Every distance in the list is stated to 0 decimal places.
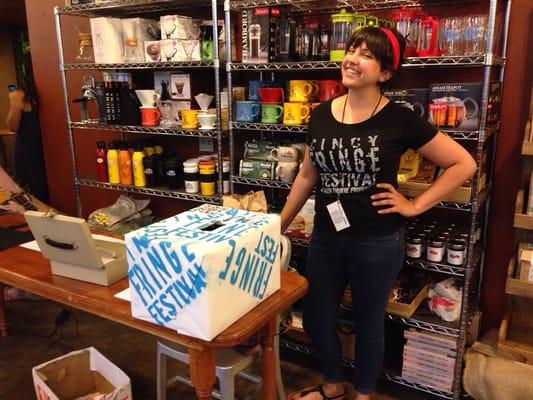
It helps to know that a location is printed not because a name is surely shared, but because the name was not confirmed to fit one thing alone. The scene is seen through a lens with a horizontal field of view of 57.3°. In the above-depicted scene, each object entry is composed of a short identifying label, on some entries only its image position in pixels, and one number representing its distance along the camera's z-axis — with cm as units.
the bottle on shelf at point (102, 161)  298
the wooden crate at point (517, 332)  204
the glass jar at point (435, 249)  202
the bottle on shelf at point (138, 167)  279
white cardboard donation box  113
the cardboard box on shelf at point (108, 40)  267
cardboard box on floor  192
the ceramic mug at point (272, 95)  231
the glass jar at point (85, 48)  294
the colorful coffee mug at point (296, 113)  223
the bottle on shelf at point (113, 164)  287
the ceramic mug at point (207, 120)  250
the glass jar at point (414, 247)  206
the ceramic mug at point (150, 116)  271
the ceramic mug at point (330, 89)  219
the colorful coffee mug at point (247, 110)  237
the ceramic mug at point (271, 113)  231
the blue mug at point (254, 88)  241
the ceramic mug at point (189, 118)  256
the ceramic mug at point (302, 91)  224
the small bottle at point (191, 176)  262
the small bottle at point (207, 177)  259
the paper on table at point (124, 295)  143
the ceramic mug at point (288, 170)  232
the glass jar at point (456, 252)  198
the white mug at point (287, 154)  231
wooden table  123
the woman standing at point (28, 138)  362
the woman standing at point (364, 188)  167
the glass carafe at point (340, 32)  203
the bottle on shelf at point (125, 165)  283
